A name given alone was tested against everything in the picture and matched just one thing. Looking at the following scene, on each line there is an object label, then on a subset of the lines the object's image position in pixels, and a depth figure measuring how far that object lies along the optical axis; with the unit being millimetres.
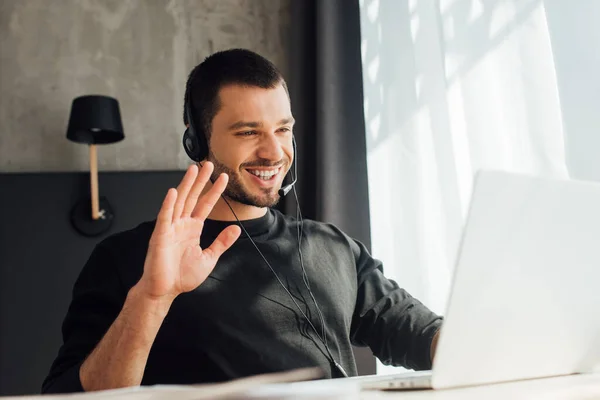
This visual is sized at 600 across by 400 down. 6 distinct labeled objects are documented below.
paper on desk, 455
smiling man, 867
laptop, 516
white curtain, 1159
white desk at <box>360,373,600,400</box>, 510
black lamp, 2035
